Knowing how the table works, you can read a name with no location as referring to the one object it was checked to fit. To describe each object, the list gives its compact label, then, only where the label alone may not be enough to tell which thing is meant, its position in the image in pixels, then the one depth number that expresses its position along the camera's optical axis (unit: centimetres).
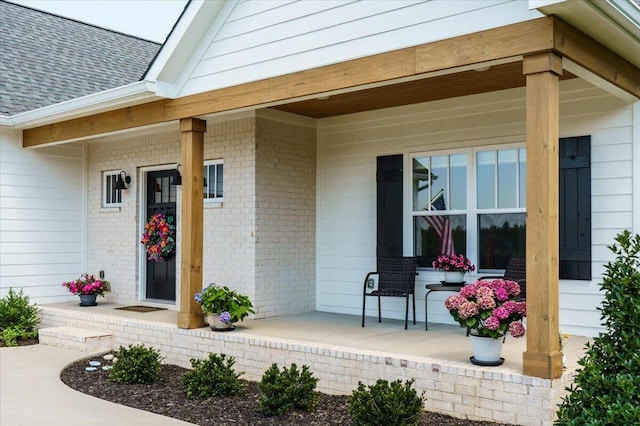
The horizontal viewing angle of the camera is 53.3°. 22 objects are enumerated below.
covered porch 433
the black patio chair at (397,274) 683
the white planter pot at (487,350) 470
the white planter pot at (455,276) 668
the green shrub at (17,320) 803
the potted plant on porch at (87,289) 900
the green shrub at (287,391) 489
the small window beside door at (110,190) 965
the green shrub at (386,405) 425
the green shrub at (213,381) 546
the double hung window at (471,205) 662
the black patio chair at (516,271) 608
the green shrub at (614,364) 340
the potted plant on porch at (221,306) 652
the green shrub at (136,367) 598
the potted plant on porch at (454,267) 668
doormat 854
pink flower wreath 881
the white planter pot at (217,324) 654
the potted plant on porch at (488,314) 461
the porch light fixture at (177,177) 862
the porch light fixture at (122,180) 934
